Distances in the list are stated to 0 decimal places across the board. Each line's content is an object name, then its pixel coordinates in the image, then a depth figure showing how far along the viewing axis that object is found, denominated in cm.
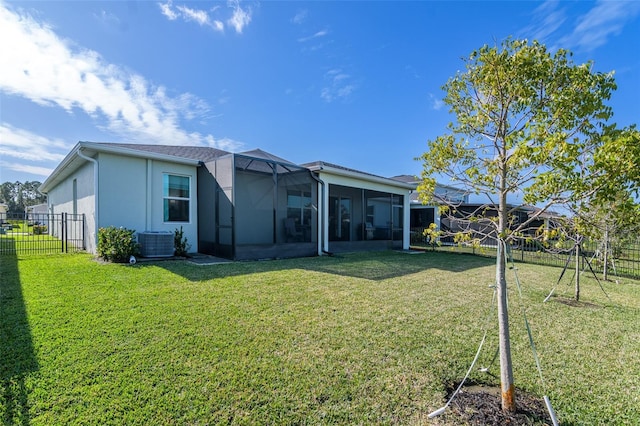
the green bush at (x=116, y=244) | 721
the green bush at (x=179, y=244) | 886
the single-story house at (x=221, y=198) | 843
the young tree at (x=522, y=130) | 200
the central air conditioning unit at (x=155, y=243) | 797
